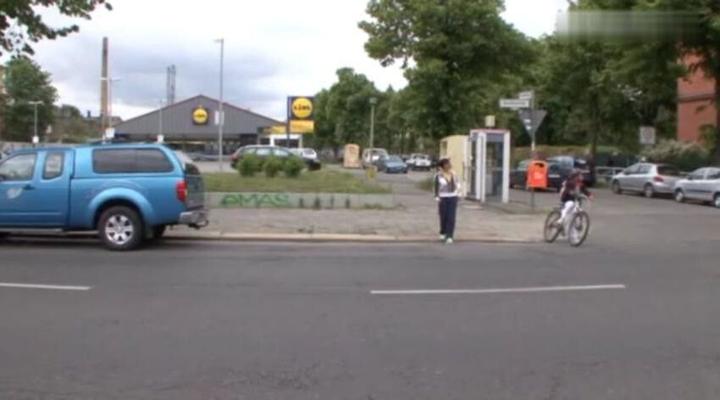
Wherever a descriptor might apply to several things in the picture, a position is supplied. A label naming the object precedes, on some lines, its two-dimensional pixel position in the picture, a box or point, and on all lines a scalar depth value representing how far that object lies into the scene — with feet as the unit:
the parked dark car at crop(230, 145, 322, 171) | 123.85
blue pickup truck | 47.01
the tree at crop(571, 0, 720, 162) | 96.17
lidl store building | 297.53
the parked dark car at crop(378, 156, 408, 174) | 207.51
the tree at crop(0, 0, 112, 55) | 67.92
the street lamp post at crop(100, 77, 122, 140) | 184.96
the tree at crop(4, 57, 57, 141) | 335.88
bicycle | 53.21
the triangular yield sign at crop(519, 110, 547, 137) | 80.43
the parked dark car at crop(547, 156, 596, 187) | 123.75
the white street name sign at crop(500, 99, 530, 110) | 82.58
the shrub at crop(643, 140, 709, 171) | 132.05
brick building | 162.61
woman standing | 53.93
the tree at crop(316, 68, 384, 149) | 293.84
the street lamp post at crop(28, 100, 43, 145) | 322.75
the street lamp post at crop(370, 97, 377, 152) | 256.93
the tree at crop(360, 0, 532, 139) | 118.62
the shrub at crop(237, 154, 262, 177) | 91.25
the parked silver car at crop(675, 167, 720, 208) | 97.76
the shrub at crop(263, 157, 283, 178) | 90.02
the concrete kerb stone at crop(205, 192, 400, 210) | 73.00
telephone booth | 92.58
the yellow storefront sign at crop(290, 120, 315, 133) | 167.83
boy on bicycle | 53.98
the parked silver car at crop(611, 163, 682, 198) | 113.60
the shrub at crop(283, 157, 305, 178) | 89.66
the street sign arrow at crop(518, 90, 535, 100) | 83.93
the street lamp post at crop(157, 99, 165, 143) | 287.07
